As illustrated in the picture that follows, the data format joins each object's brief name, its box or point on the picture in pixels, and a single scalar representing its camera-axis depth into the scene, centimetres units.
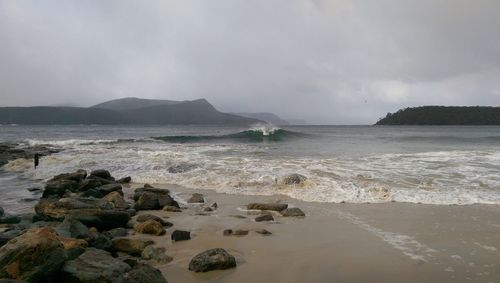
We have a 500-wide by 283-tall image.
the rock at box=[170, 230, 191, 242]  680
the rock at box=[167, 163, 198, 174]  1568
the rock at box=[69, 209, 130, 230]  720
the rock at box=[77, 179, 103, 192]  1207
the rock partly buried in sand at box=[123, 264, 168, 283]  435
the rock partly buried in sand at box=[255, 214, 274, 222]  818
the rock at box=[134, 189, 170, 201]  1055
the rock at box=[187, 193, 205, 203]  1037
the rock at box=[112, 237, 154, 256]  610
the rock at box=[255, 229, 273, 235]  716
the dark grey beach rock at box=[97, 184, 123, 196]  1138
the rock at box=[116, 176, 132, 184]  1402
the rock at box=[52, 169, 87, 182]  1321
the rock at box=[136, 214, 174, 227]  781
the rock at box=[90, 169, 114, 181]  1416
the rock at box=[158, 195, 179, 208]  958
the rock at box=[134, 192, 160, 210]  944
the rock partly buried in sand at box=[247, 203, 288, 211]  912
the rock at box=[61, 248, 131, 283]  437
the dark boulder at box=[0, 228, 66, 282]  429
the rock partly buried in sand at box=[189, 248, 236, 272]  530
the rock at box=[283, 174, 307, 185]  1212
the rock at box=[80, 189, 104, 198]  1083
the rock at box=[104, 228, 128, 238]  703
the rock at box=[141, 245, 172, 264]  571
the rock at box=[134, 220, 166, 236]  725
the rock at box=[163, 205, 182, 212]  921
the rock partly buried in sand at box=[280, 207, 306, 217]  859
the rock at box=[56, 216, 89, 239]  619
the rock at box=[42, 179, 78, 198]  1136
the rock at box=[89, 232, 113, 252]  595
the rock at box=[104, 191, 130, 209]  930
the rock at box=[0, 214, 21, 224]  769
